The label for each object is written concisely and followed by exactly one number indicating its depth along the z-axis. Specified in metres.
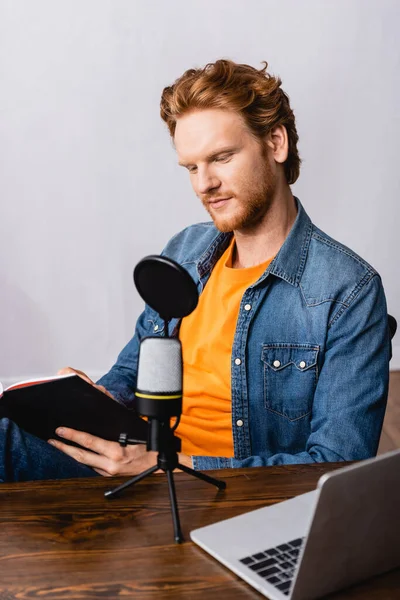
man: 2.20
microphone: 1.77
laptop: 1.54
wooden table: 1.64
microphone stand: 1.81
